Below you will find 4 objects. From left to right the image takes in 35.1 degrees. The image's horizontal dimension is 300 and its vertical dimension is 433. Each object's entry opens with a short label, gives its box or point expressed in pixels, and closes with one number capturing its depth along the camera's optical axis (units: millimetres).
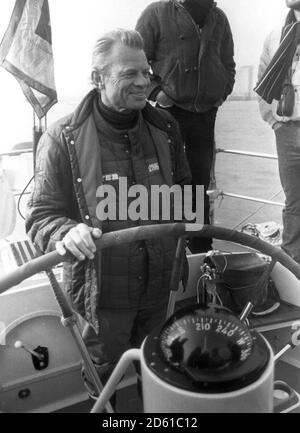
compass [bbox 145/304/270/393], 697
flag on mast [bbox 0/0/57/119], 1899
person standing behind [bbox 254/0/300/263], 2258
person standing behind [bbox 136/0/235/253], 2191
